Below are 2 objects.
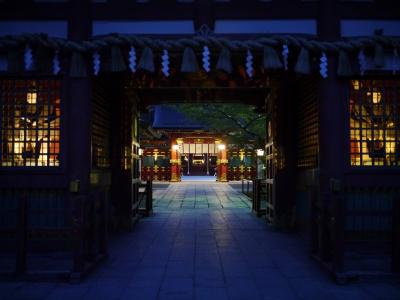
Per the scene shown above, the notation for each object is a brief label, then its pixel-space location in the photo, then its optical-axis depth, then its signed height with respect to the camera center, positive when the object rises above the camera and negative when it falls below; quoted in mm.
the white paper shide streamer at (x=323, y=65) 6402 +1464
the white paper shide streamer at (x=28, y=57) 6293 +1581
